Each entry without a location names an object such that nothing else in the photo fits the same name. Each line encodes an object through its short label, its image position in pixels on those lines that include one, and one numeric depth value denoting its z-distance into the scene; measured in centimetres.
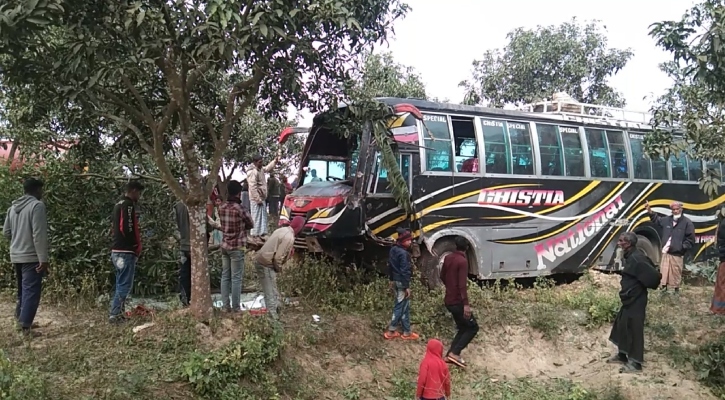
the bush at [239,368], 502
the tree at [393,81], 1758
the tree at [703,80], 546
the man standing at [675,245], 952
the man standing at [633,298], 657
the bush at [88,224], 757
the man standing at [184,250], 719
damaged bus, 816
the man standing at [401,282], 688
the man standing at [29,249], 582
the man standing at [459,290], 662
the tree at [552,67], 1791
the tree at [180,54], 464
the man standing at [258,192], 932
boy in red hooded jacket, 484
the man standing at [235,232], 652
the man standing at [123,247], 620
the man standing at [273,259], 634
